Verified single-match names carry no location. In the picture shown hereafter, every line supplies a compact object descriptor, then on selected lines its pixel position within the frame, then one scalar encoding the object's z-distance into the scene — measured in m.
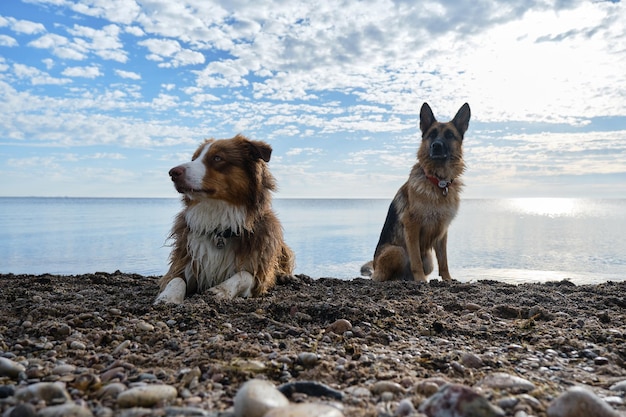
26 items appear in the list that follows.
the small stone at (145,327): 0.80
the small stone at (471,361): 0.67
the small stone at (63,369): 0.60
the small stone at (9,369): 0.58
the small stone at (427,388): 0.53
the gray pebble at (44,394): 0.49
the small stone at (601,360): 0.71
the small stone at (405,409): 0.47
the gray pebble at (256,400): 0.45
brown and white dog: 1.24
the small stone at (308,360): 0.63
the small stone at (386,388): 0.54
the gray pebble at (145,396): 0.48
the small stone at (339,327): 0.84
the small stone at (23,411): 0.45
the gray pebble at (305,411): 0.42
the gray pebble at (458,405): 0.45
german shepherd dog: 1.74
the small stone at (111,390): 0.51
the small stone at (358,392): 0.54
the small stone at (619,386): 0.58
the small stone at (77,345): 0.72
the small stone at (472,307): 1.09
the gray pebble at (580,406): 0.47
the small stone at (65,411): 0.45
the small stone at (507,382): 0.56
